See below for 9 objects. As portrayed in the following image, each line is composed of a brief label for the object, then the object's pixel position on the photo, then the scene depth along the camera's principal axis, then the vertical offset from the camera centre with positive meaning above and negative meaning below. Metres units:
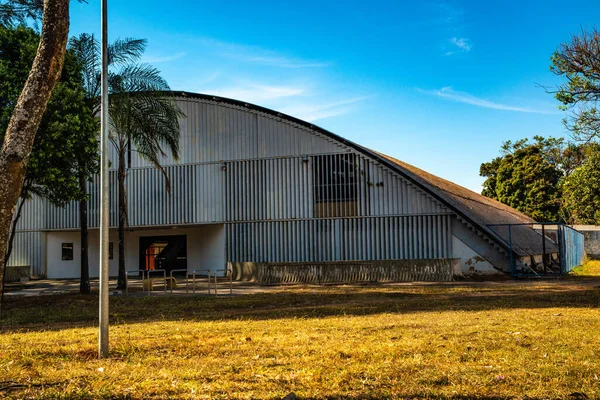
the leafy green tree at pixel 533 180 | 54.38 +4.87
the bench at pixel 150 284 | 19.48 -1.57
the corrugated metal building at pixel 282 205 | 25.58 +1.50
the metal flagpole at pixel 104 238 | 7.29 +0.02
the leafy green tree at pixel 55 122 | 16.48 +3.44
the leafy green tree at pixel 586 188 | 33.78 +2.51
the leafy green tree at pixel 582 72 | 16.36 +4.51
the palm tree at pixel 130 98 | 19.23 +4.71
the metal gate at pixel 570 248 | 25.78 -0.96
